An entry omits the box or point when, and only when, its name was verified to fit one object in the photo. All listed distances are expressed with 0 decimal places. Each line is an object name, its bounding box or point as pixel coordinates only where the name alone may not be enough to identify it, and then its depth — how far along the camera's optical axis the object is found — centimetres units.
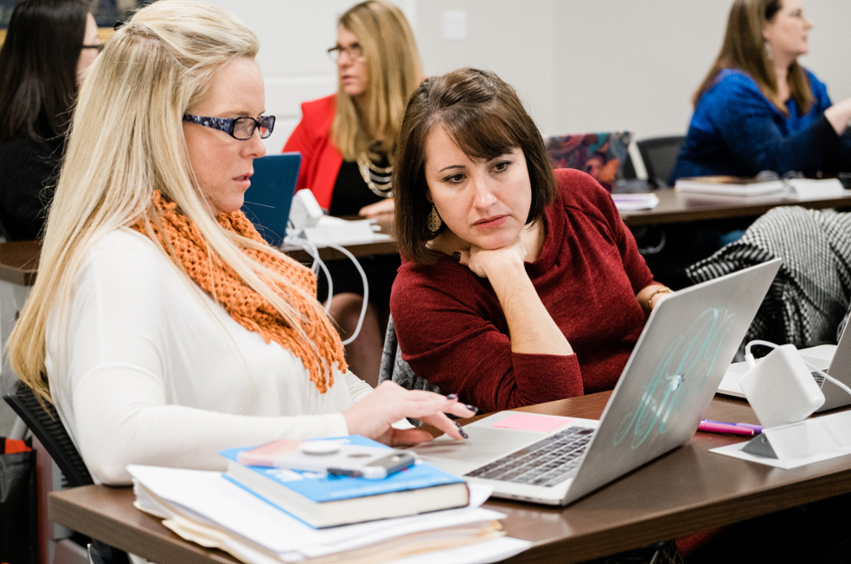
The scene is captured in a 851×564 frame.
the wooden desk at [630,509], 217
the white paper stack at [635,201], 544
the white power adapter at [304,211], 472
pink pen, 251
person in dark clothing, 478
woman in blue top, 650
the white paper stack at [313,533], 207
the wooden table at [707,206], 522
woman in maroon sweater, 288
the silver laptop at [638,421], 224
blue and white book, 210
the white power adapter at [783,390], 245
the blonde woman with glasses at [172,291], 236
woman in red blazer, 604
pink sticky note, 251
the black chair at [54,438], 245
